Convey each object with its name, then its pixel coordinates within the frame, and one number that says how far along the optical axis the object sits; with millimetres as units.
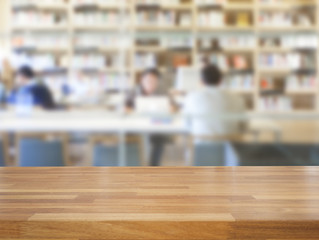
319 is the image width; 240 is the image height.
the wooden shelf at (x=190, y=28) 6812
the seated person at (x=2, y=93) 5066
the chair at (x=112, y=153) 3148
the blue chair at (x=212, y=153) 2994
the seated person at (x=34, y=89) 4383
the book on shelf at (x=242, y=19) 6890
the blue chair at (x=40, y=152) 3143
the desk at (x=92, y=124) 3059
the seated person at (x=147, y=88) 3990
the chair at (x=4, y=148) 3294
